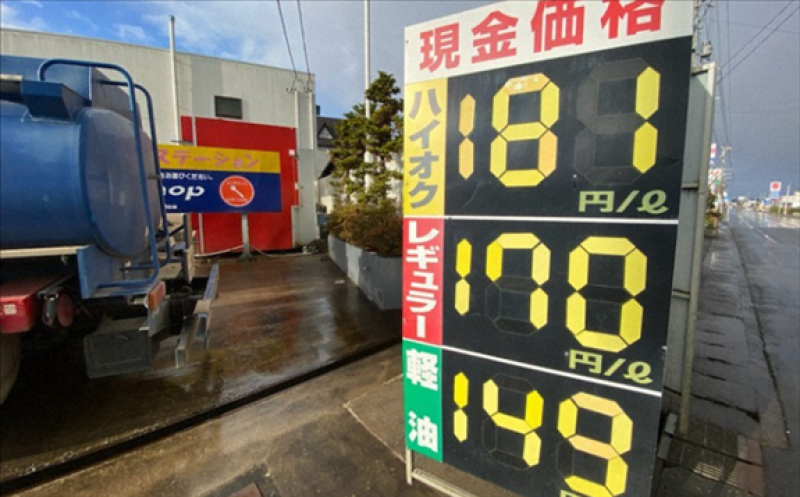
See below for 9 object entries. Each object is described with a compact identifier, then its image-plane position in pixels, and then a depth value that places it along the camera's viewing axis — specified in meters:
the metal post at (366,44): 8.67
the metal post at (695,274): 2.37
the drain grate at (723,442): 2.43
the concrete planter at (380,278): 5.45
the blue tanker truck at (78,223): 2.11
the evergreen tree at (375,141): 7.96
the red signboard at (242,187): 10.30
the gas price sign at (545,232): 1.45
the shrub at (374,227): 5.79
